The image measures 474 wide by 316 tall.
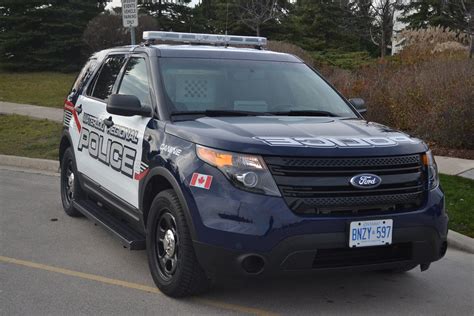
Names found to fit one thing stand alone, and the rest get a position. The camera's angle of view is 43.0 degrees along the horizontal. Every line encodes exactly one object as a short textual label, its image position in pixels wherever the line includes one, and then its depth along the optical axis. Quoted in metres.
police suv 3.72
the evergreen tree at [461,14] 20.48
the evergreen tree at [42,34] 27.67
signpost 9.63
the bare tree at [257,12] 31.05
